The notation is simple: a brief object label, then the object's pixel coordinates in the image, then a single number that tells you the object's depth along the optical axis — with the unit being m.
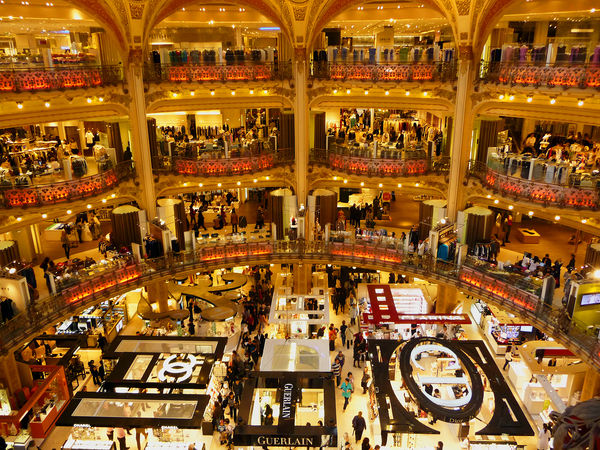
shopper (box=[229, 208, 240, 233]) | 26.98
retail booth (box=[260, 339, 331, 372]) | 18.58
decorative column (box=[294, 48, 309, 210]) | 22.74
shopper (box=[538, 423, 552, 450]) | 16.45
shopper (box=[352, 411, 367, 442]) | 16.83
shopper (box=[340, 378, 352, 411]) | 18.61
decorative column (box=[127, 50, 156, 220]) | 21.06
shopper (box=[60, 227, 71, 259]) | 24.39
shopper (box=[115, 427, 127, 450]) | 16.69
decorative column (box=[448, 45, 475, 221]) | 20.66
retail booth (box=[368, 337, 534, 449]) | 15.59
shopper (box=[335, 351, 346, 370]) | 20.20
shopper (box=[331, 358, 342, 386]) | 19.83
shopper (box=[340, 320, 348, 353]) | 21.82
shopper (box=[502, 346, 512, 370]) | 20.59
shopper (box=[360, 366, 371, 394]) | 19.33
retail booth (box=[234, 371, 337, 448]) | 15.45
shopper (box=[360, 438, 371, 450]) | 15.80
